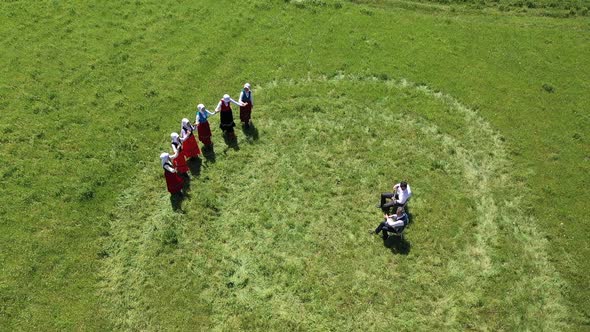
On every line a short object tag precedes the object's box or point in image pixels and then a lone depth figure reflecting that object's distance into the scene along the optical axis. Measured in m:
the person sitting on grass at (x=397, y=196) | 18.64
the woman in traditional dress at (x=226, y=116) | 21.19
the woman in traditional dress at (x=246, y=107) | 21.77
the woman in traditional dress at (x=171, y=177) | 18.53
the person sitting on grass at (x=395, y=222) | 18.17
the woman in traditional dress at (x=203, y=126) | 20.70
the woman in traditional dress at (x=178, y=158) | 19.45
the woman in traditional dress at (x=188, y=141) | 20.14
